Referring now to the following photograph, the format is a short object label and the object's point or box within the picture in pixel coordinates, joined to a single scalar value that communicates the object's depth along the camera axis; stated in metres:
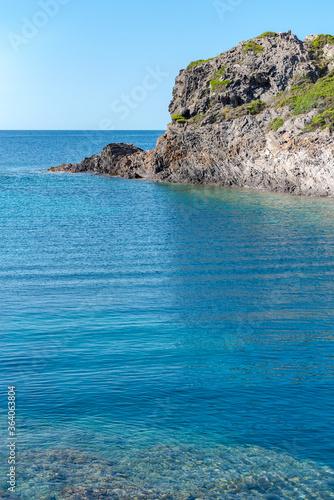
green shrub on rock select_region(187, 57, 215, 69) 96.90
